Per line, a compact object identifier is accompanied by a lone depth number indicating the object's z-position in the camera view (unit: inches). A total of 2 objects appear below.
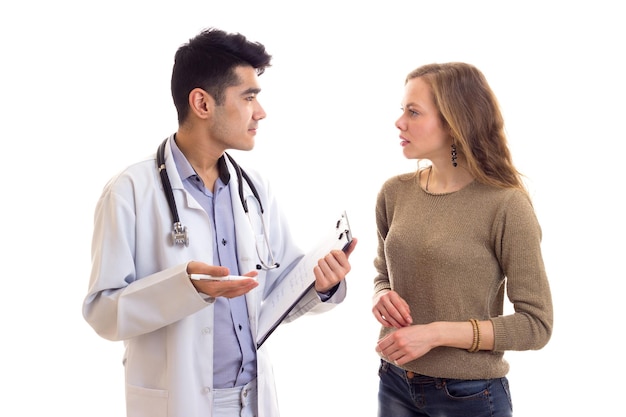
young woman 69.9
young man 70.4
